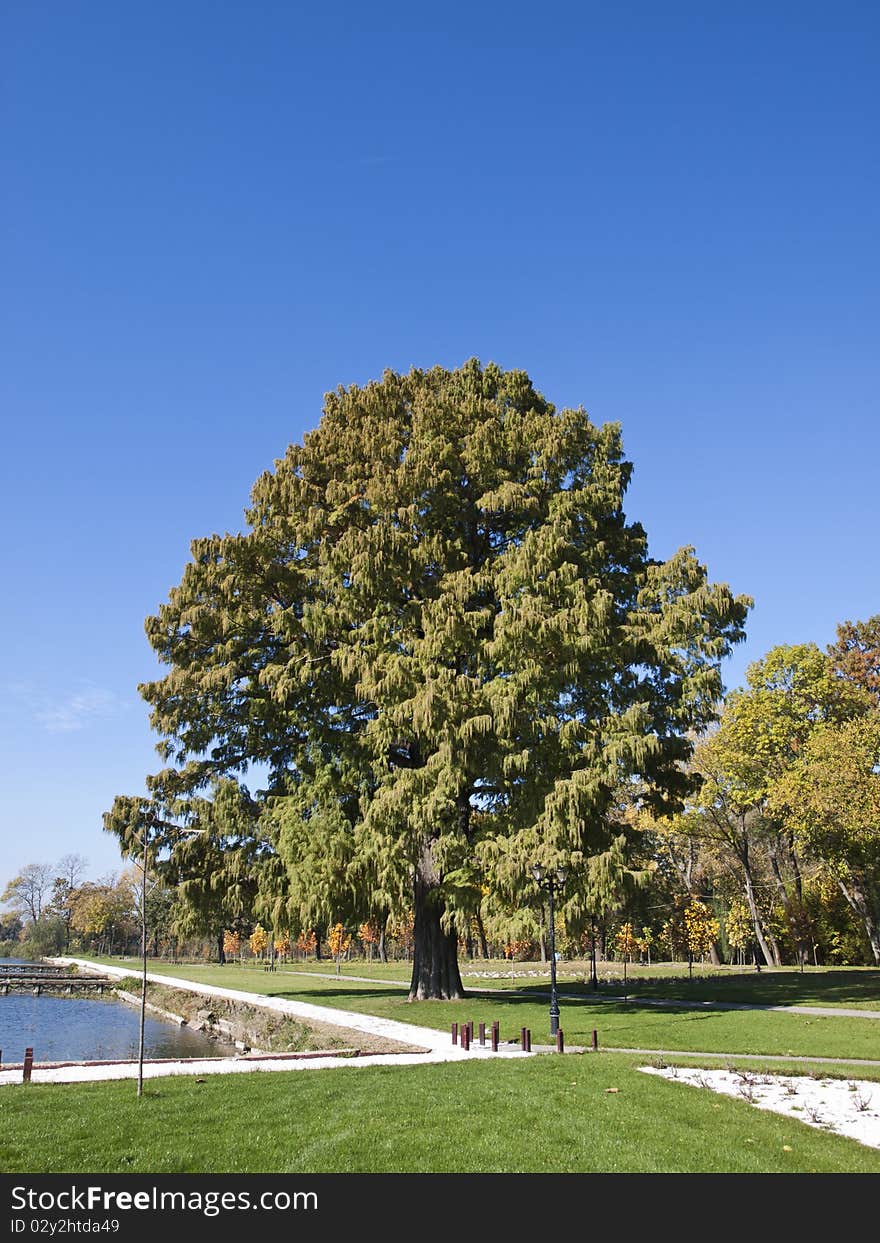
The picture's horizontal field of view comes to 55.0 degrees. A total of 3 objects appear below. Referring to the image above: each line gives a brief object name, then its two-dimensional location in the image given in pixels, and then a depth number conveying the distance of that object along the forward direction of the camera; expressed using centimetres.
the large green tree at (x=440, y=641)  2181
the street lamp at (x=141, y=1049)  1148
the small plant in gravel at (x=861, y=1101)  1045
